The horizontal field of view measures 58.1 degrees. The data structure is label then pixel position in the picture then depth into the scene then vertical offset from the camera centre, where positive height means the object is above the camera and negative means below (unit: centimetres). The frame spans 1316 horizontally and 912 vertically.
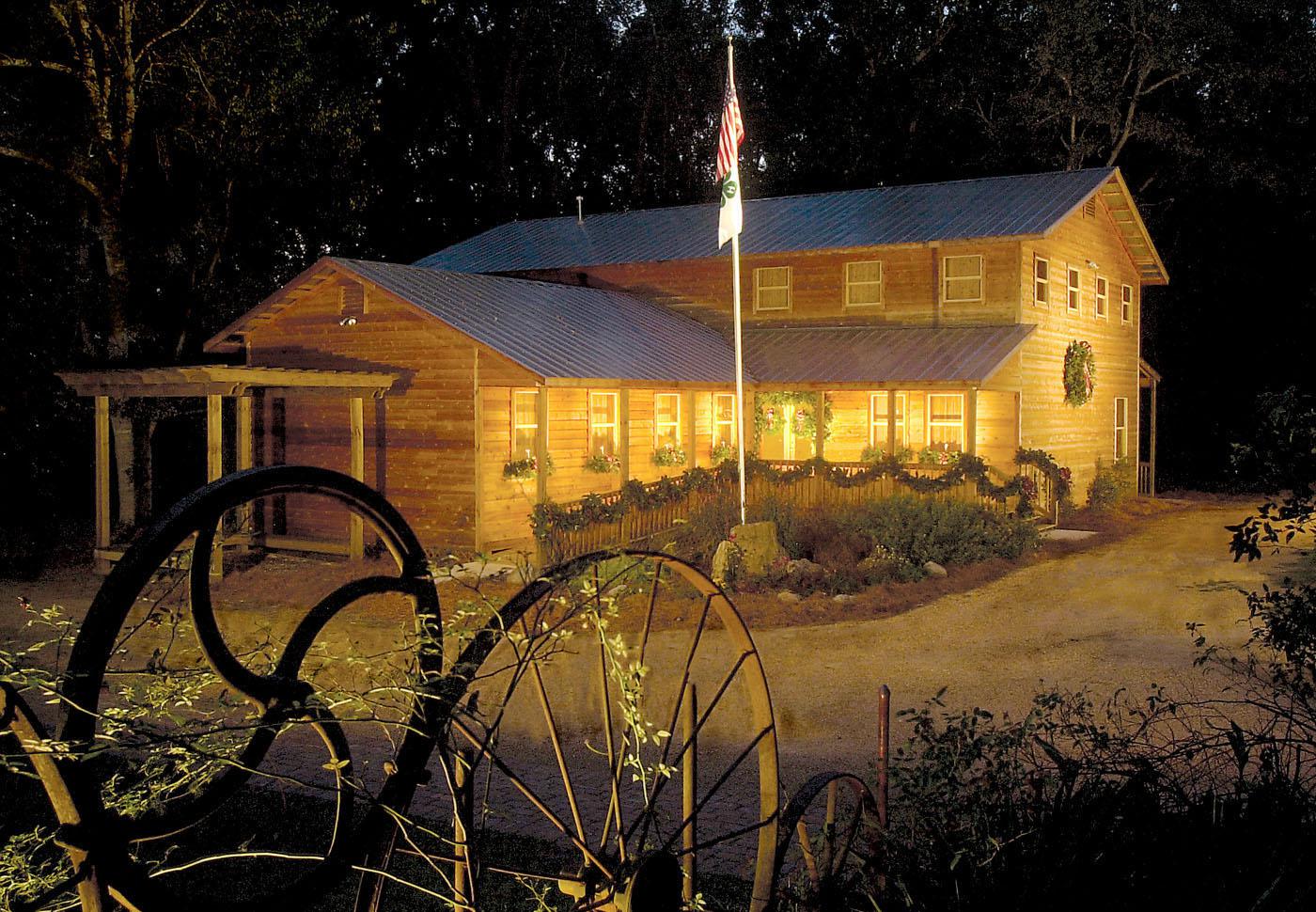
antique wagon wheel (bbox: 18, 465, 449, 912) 277 -79
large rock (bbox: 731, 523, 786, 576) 1669 -171
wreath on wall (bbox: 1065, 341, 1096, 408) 2736 +122
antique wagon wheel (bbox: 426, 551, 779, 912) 379 -241
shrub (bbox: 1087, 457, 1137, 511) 2792 -145
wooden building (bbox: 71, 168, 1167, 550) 2022 +170
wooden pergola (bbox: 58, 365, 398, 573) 1673 +58
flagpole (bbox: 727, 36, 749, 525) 1783 +80
